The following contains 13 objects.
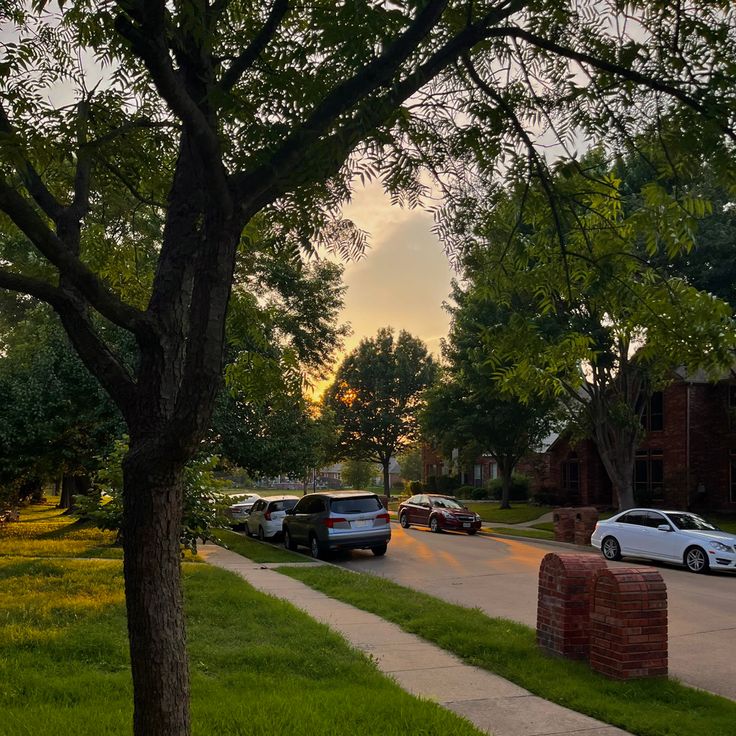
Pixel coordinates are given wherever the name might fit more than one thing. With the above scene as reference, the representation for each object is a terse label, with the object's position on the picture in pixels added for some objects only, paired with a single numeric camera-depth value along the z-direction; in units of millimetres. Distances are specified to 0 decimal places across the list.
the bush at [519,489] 48750
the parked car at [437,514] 27938
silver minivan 19219
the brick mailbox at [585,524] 23891
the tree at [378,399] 65875
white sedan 16875
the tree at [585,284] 4547
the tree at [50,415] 21906
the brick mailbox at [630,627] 7133
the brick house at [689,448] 33188
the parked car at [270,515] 24234
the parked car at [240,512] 30856
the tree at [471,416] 33875
